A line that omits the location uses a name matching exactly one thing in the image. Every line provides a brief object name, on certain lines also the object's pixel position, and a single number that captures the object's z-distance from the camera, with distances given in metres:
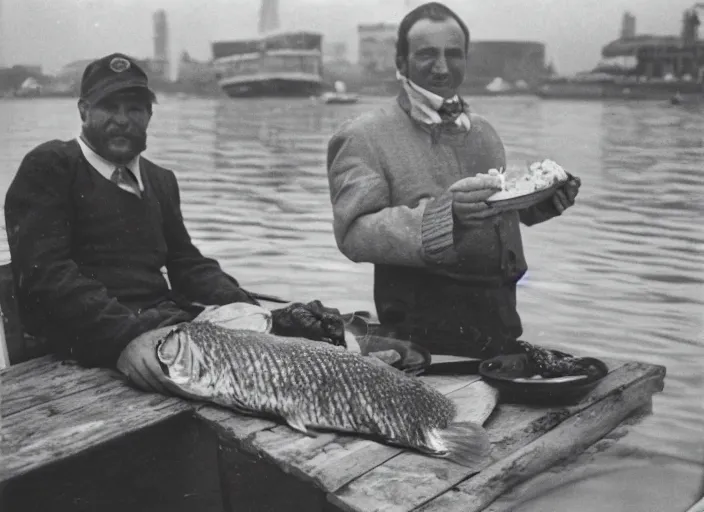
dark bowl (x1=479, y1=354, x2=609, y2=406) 2.72
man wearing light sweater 3.21
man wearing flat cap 2.82
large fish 2.47
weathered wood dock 2.21
